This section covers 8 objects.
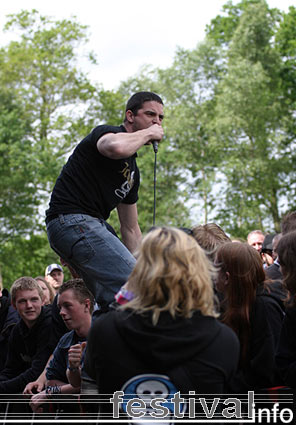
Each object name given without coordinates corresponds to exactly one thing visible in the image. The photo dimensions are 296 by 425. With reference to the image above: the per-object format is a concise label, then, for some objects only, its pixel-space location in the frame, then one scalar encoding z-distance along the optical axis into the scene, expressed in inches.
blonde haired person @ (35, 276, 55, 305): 320.5
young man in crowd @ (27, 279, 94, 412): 187.9
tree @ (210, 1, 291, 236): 1200.2
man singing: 150.7
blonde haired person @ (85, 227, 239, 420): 110.1
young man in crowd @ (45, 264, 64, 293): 405.7
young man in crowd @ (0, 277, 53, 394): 236.4
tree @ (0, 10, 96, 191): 1157.1
